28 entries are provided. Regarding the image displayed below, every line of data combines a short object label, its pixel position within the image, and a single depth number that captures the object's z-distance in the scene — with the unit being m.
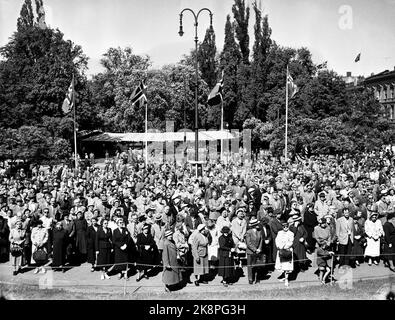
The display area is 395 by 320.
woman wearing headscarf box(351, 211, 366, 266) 11.68
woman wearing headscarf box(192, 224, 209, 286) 10.41
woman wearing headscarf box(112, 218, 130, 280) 10.73
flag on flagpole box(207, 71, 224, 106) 26.50
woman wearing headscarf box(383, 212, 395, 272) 11.52
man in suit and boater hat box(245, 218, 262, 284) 10.53
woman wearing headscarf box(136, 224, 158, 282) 10.84
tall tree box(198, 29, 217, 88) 55.25
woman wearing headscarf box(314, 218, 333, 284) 10.24
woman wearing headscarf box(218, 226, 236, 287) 10.48
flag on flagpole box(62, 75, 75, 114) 28.31
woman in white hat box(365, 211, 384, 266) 11.45
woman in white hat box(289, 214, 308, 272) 10.82
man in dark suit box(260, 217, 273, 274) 10.86
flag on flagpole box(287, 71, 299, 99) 29.03
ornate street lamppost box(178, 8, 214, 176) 19.48
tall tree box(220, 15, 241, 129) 53.66
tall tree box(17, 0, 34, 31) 43.79
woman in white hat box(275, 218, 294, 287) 10.27
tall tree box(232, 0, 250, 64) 54.25
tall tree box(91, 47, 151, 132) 52.69
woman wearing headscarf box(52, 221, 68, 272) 11.46
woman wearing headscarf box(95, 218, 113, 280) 11.05
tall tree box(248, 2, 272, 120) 52.46
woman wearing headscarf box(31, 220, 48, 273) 11.37
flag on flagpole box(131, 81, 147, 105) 29.11
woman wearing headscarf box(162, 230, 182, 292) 9.96
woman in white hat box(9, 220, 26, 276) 11.38
